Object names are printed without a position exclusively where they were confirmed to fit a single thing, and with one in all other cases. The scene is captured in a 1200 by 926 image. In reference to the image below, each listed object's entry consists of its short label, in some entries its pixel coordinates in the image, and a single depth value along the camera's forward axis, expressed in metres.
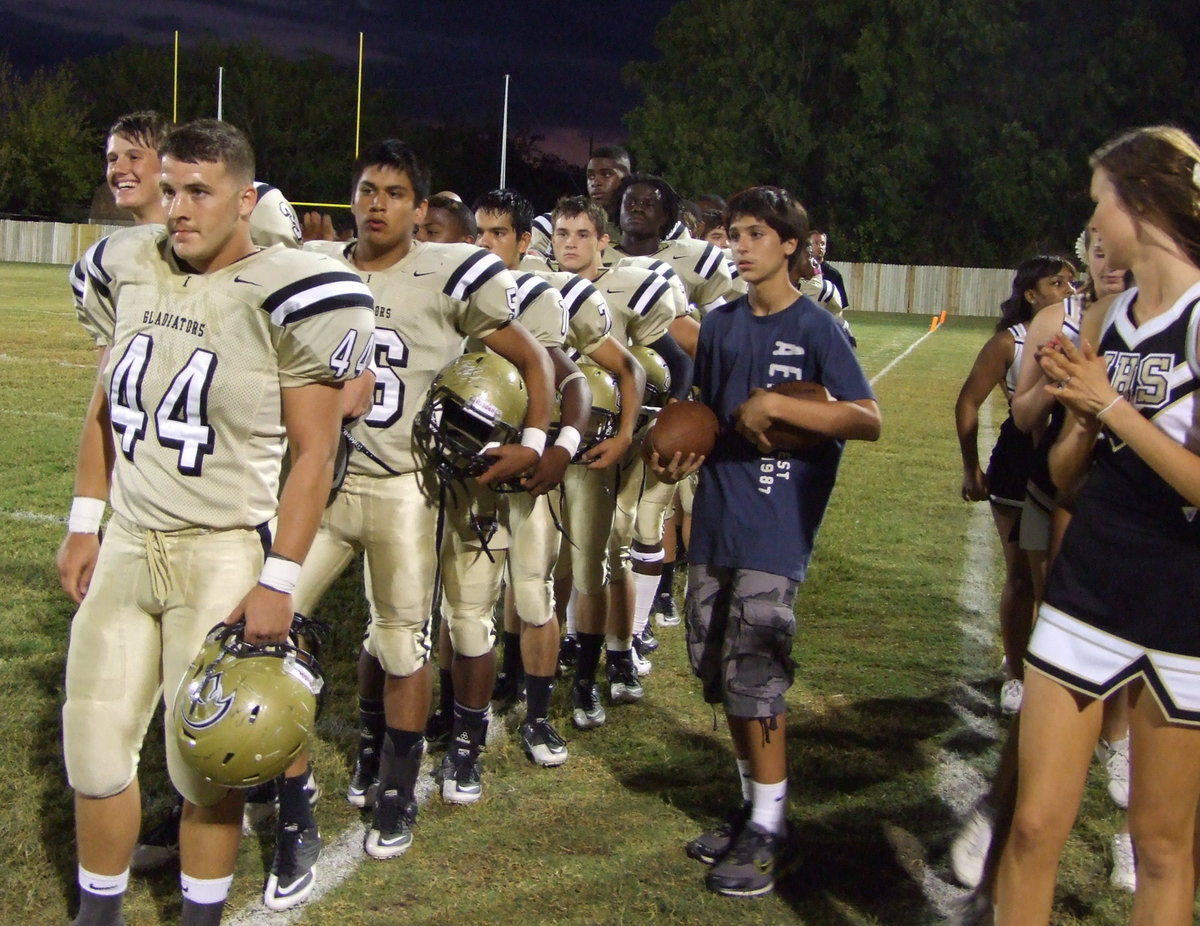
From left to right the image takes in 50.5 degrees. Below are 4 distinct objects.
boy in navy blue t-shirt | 3.31
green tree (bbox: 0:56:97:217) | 41.78
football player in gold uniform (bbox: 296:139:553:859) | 3.49
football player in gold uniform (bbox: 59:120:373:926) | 2.60
